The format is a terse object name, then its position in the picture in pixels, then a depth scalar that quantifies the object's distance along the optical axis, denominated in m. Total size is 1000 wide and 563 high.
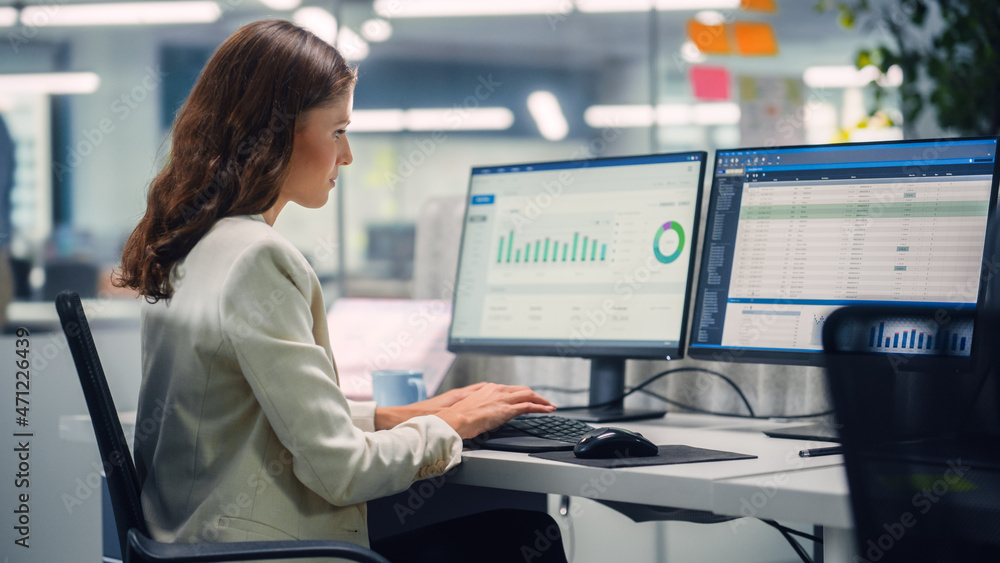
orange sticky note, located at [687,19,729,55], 3.74
